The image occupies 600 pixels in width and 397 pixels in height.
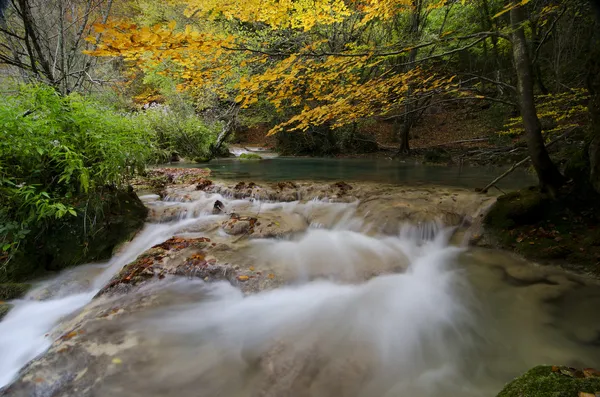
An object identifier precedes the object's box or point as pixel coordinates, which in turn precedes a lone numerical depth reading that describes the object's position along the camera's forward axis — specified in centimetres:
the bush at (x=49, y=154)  327
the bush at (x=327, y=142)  1634
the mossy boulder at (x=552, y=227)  356
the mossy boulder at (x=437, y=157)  1138
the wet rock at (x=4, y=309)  313
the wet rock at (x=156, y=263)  338
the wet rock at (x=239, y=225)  483
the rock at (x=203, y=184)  735
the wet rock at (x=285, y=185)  729
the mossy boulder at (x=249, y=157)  1562
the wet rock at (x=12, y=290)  341
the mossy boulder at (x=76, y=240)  381
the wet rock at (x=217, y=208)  584
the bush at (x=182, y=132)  1343
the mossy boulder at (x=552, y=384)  123
